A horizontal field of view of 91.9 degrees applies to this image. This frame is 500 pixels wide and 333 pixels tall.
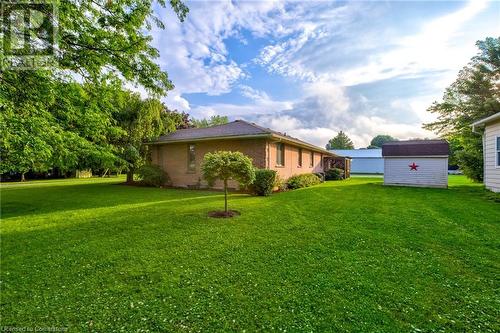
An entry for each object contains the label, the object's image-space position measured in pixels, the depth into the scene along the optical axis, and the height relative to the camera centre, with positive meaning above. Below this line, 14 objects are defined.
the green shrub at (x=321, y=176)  21.98 -0.73
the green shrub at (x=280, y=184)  13.58 -0.91
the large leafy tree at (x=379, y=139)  89.26 +10.74
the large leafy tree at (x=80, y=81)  5.11 +2.48
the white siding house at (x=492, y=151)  10.81 +0.71
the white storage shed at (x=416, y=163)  14.99 +0.27
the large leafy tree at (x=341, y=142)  75.00 +8.11
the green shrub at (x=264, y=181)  11.66 -0.61
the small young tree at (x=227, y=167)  7.60 +0.05
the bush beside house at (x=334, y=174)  24.62 -0.63
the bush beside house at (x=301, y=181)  15.38 -0.87
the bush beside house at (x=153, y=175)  16.06 -0.37
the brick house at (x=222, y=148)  13.44 +1.29
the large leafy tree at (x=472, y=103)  16.94 +5.41
